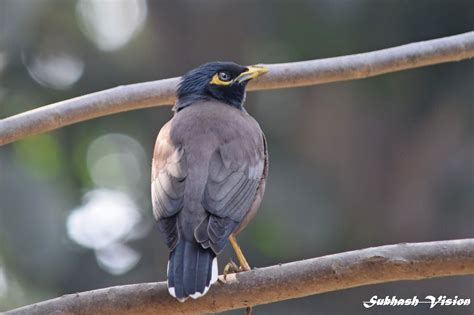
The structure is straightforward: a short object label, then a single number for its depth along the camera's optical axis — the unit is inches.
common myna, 368.2
